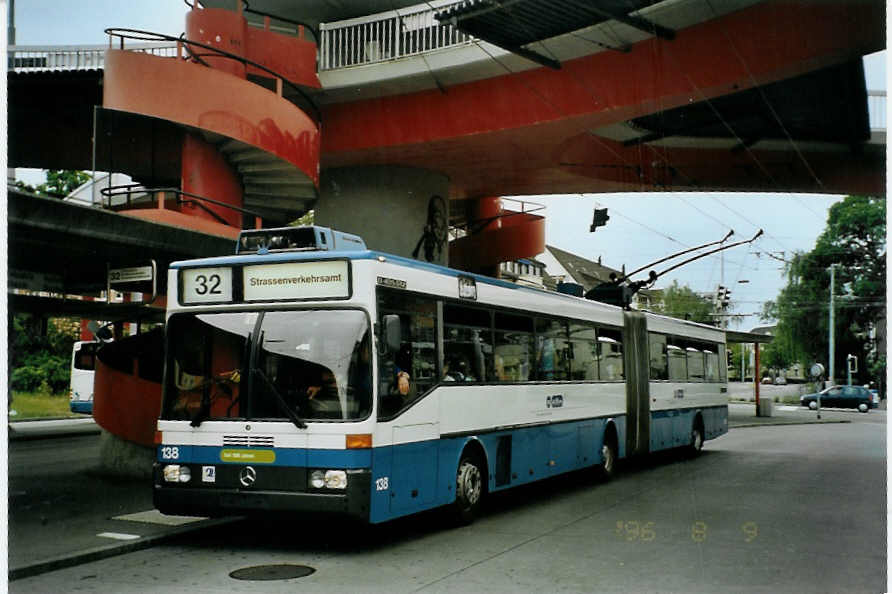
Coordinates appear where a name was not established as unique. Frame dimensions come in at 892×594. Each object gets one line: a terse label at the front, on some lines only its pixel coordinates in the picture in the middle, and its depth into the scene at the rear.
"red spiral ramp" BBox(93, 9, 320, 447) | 15.62
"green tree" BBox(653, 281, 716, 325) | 27.06
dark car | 35.97
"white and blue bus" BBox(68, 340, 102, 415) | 16.31
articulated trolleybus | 9.15
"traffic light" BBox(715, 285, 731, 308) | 24.13
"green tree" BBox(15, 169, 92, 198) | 17.36
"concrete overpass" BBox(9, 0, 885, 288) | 17.14
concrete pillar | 25.67
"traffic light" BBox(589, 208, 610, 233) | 21.36
